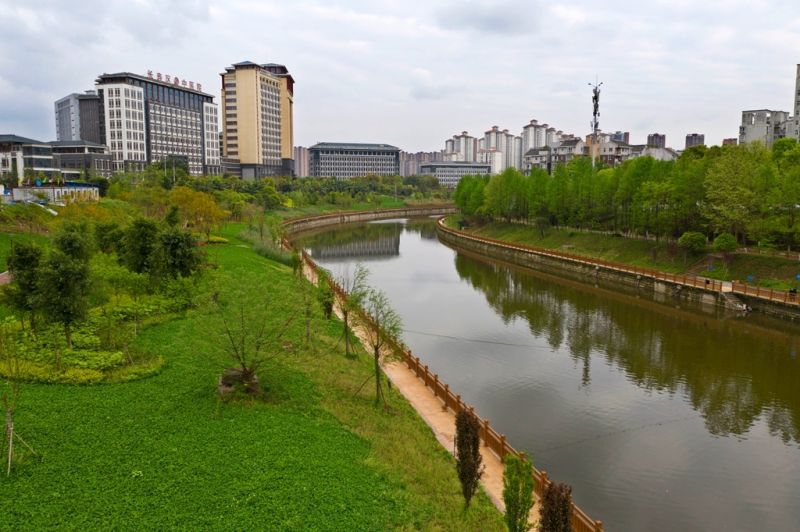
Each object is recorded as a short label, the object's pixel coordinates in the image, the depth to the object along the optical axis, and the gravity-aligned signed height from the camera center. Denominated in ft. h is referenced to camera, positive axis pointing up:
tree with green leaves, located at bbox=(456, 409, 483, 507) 35.76 -15.09
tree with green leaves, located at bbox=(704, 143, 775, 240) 124.77 +2.18
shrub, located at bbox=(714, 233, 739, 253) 121.80 -8.63
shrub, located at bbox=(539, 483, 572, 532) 27.55 -14.25
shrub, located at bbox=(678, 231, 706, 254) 129.49 -8.97
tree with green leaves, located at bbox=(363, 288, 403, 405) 56.15 -12.76
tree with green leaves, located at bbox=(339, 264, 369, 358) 64.80 -11.46
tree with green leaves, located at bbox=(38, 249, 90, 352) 54.90 -8.55
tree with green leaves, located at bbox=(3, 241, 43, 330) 58.03 -8.19
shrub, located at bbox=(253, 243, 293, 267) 145.60 -14.17
